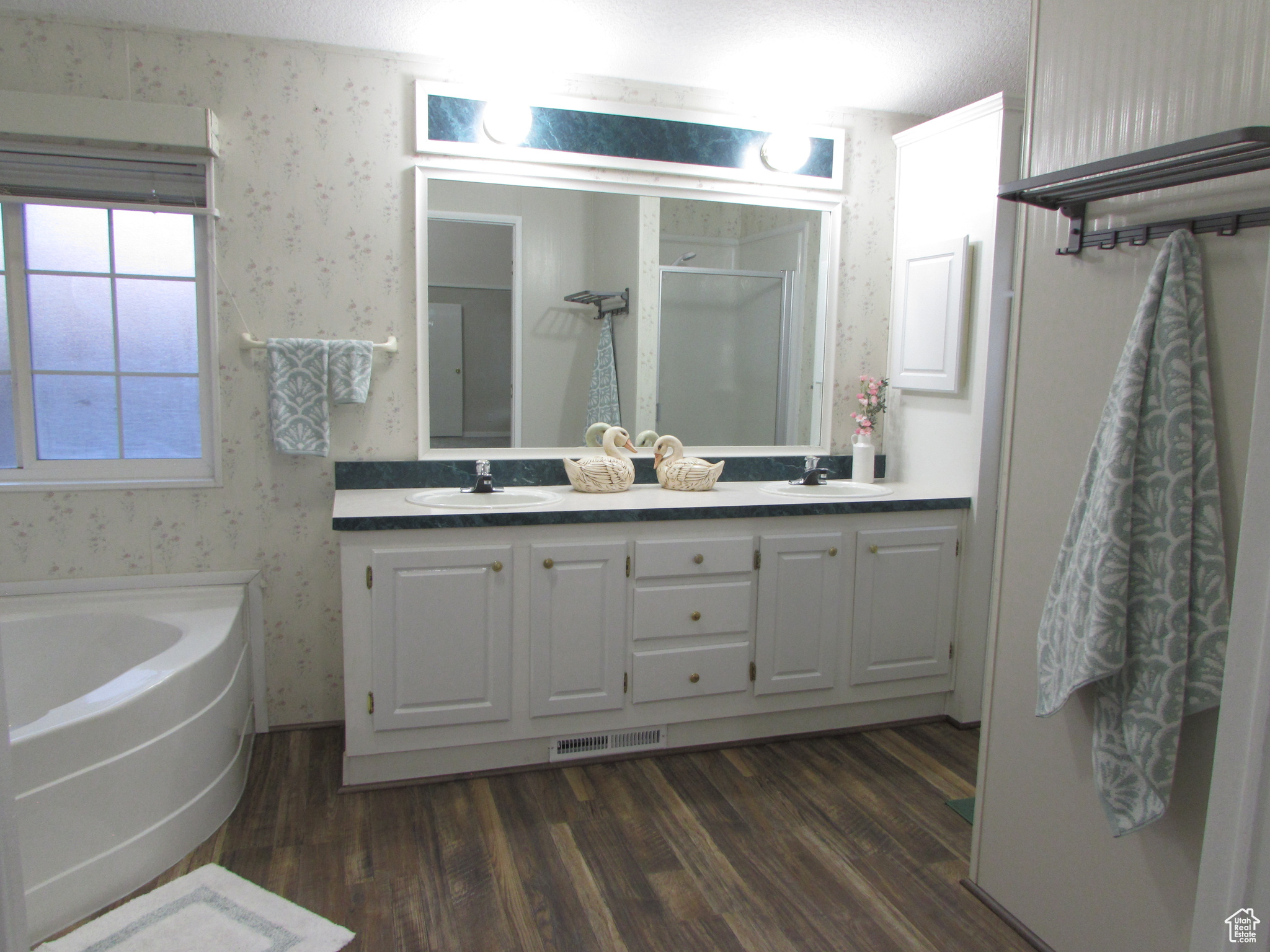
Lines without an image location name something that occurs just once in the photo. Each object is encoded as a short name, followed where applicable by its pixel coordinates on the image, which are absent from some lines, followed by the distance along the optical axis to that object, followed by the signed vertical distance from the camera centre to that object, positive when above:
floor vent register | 2.69 -1.14
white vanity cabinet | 2.46 -0.77
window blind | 2.53 +0.57
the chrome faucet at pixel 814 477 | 3.15 -0.33
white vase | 3.28 -0.27
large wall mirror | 2.93 +0.23
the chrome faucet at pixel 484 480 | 2.84 -0.33
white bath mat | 1.82 -1.21
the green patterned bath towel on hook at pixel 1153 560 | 1.45 -0.28
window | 2.64 +0.07
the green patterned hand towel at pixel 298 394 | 2.69 -0.06
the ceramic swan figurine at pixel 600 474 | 2.88 -0.30
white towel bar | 2.69 +0.10
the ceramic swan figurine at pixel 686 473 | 2.98 -0.31
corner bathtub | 1.84 -0.89
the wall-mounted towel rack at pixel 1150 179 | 1.30 +0.38
